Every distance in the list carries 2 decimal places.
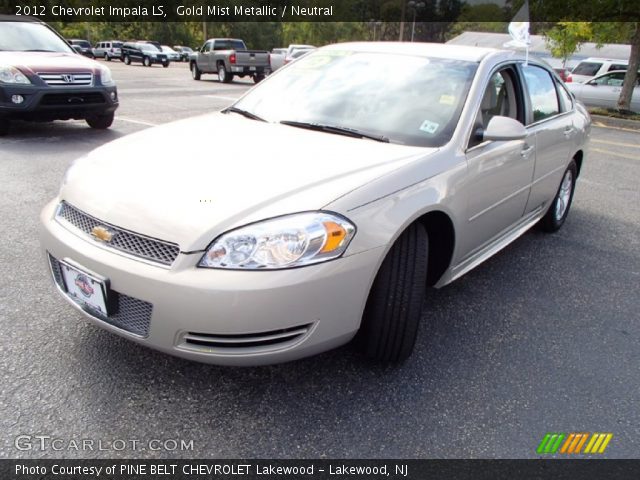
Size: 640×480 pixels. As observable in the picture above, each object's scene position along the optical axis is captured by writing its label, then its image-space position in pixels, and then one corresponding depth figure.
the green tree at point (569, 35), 14.39
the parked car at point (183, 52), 46.54
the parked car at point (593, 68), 16.62
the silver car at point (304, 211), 1.96
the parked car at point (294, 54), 21.57
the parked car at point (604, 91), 15.45
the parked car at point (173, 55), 41.72
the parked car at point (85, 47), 39.14
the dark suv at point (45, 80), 6.93
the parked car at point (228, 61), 20.62
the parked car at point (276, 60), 22.65
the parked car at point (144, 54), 34.41
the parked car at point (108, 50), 39.91
